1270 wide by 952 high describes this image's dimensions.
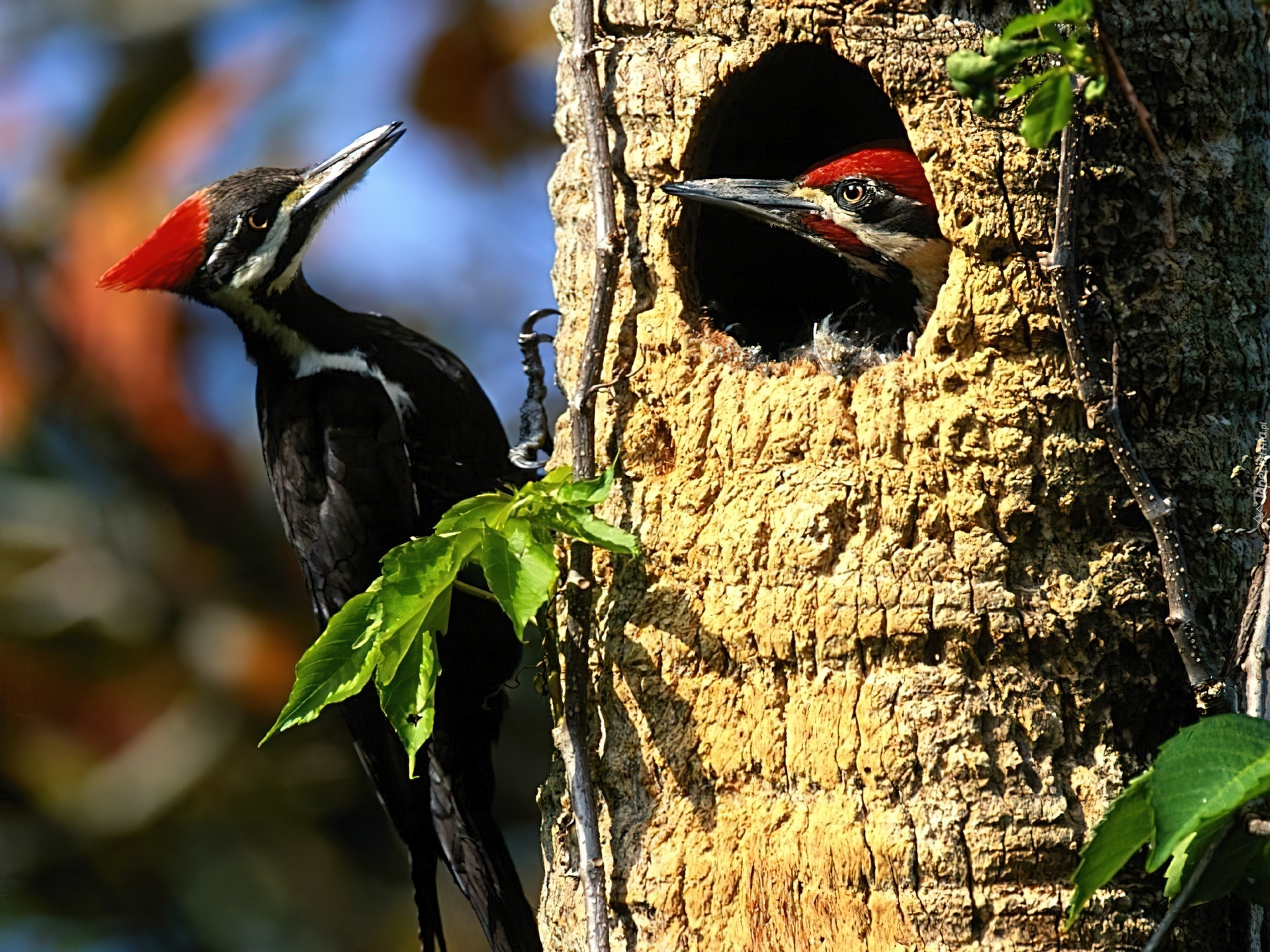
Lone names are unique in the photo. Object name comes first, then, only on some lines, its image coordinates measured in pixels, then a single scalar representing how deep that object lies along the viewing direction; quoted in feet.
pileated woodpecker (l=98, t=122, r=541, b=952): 24.68
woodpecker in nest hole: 18.44
